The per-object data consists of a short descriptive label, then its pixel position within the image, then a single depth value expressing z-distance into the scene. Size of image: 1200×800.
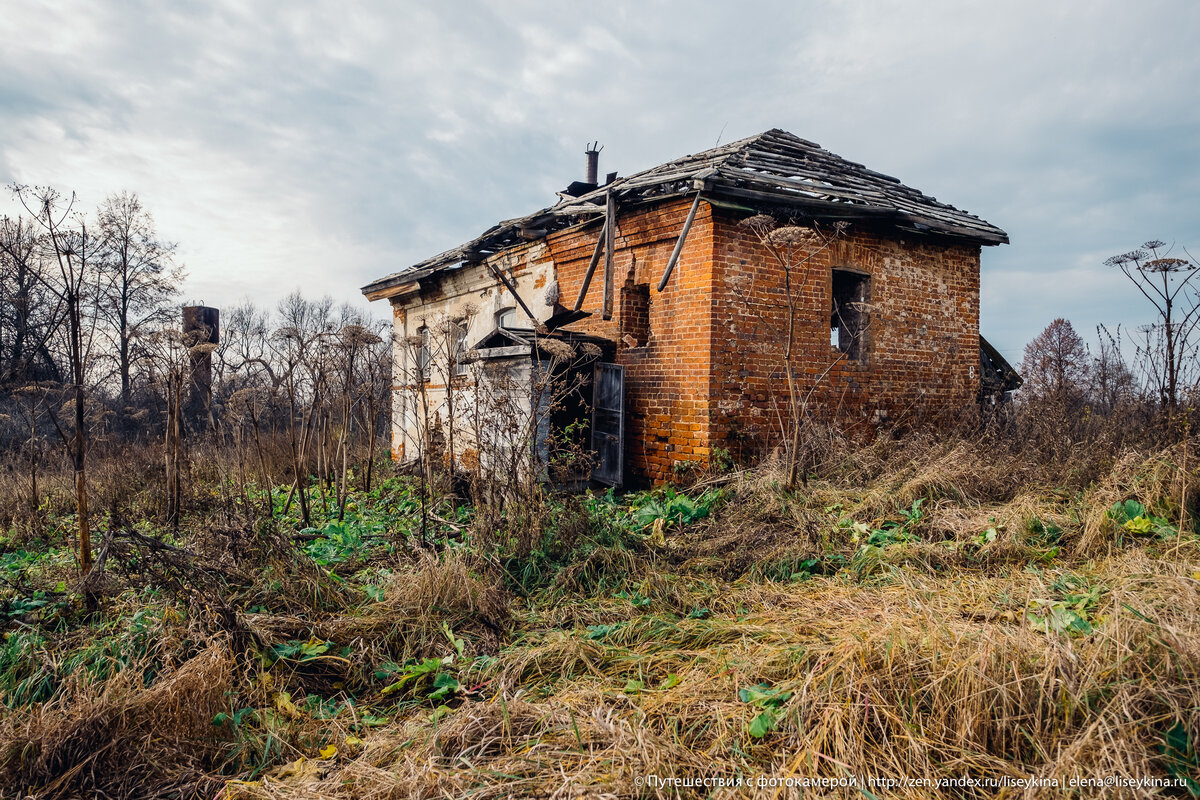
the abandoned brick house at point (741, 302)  7.78
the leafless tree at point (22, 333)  14.33
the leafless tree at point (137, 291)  18.72
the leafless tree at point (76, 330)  4.00
